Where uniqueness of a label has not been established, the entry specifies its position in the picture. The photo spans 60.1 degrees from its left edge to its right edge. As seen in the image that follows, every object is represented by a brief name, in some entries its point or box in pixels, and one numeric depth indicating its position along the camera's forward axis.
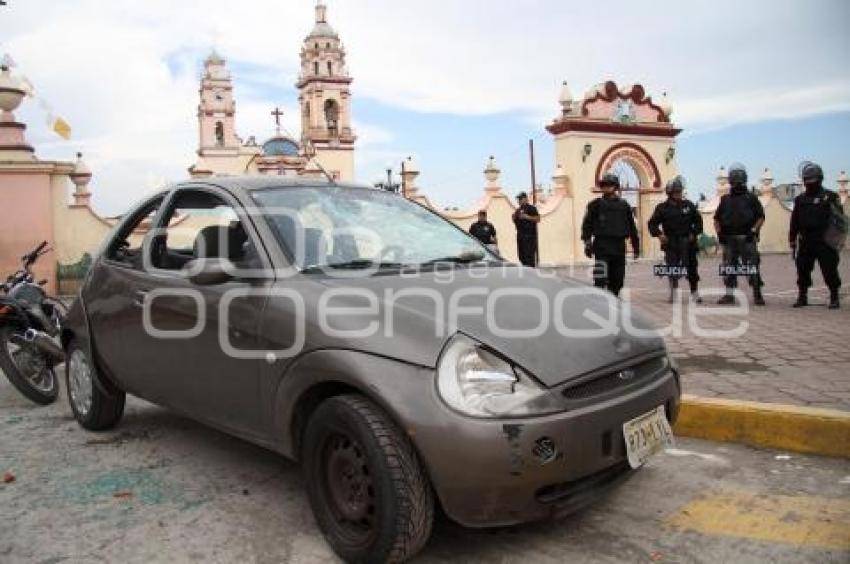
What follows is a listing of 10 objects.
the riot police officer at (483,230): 14.27
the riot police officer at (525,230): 14.53
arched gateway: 22.66
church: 65.81
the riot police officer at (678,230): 10.34
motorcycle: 5.54
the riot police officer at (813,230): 8.90
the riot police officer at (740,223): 9.66
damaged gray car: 2.58
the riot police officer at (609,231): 8.77
